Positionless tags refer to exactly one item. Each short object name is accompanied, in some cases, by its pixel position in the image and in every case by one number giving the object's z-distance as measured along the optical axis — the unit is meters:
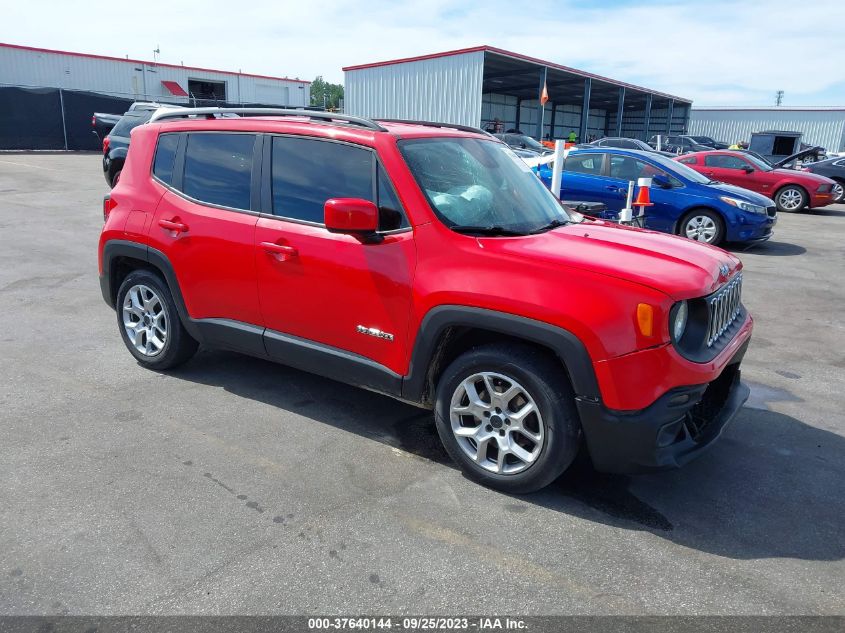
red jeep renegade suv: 2.93
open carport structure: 27.34
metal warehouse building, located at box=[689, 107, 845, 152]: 45.38
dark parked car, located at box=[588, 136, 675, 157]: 21.47
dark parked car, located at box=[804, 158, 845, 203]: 19.17
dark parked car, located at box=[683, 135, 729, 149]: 32.25
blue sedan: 10.27
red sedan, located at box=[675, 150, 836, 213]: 15.34
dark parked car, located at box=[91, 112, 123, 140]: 21.56
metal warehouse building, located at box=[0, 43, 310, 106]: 34.50
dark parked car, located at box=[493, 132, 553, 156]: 21.66
